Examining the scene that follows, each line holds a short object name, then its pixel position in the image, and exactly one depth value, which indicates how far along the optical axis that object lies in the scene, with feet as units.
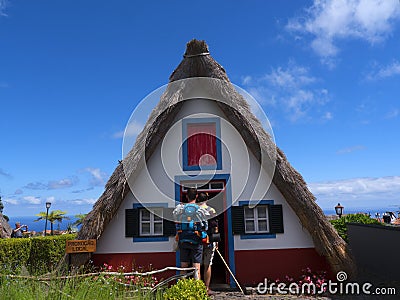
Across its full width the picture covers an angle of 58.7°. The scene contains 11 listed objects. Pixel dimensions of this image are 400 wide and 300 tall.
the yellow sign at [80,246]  20.93
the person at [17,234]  41.75
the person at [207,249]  20.07
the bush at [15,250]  33.32
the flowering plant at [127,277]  17.99
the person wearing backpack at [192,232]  18.51
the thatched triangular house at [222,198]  22.24
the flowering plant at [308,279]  21.62
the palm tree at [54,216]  78.90
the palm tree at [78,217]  68.71
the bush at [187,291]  13.89
